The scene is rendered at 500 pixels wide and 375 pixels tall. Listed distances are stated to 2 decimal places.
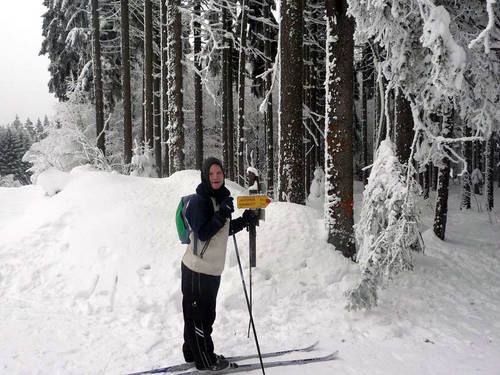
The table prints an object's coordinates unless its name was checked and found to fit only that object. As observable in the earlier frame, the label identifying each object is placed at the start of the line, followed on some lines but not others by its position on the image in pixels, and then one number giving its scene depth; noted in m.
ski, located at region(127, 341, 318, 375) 3.52
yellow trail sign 4.08
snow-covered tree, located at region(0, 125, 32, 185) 47.75
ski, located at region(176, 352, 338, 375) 3.55
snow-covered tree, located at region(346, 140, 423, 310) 4.76
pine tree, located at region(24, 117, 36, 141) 78.40
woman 3.49
